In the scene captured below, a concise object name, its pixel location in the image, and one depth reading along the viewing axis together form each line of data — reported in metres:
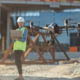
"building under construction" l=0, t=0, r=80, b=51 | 40.22
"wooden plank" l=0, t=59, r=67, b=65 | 18.87
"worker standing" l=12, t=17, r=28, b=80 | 8.97
